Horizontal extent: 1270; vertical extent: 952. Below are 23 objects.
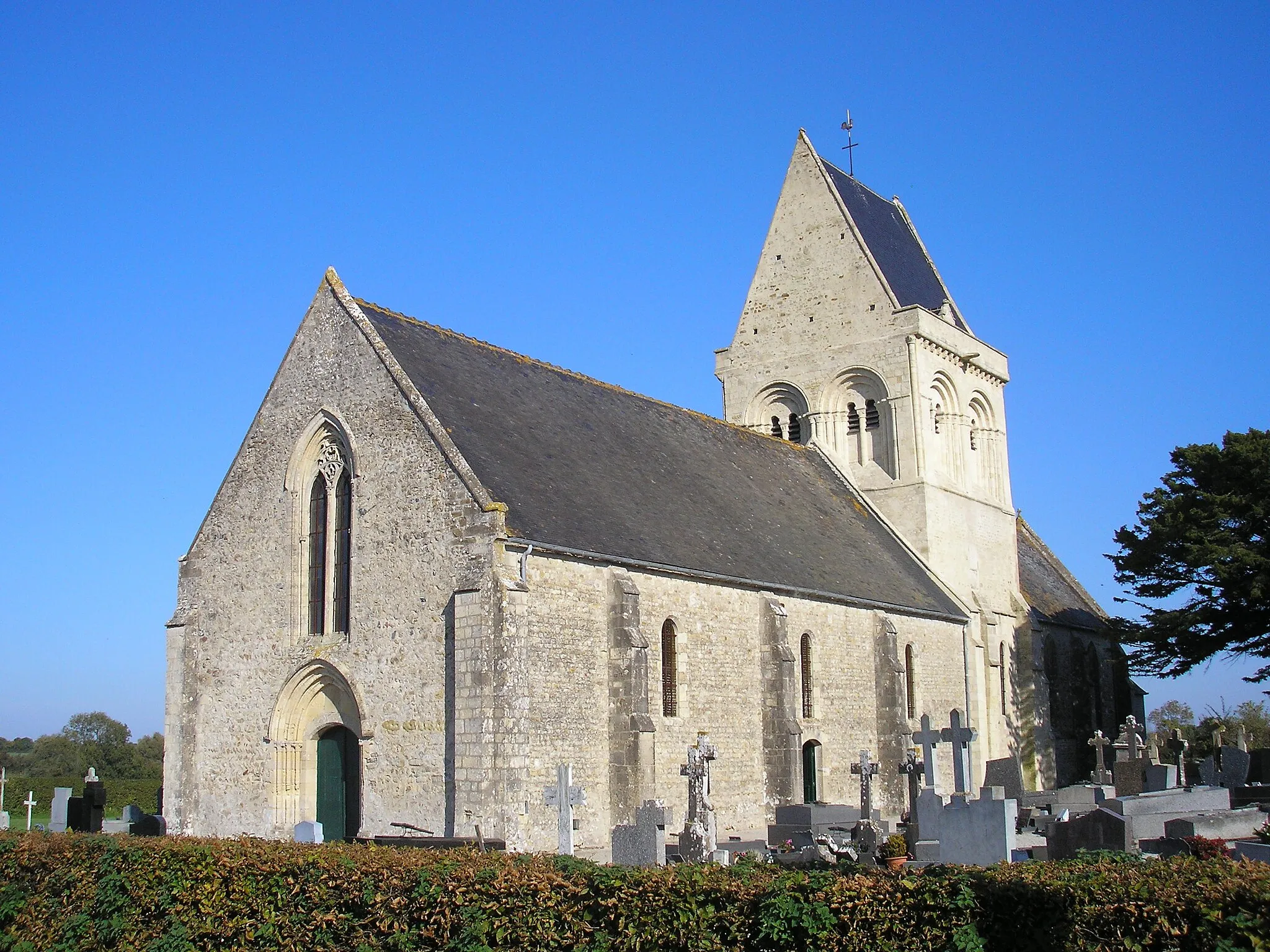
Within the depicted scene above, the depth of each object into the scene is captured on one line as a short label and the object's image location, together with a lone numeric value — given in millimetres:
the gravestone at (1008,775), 23062
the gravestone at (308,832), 15664
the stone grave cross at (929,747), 19016
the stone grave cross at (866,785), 19672
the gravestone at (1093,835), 12719
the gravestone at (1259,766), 25000
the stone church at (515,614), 18547
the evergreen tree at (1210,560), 29766
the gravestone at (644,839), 13055
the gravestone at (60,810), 18703
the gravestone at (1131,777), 24016
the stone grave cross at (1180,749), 25077
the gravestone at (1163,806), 16516
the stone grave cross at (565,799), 14875
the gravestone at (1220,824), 14555
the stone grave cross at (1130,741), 25703
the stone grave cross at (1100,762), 26188
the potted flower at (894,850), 13086
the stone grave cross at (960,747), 18156
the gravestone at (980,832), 12117
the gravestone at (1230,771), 22938
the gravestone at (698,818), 14070
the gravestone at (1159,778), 22922
